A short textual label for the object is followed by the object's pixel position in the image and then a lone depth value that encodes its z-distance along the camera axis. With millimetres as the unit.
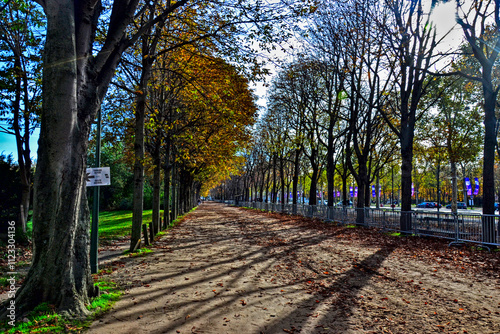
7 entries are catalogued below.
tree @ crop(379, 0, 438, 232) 14961
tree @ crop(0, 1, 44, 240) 11461
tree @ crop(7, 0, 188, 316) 4715
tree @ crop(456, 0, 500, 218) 12281
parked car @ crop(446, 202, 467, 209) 61188
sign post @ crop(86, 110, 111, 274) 7742
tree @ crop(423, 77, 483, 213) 22673
